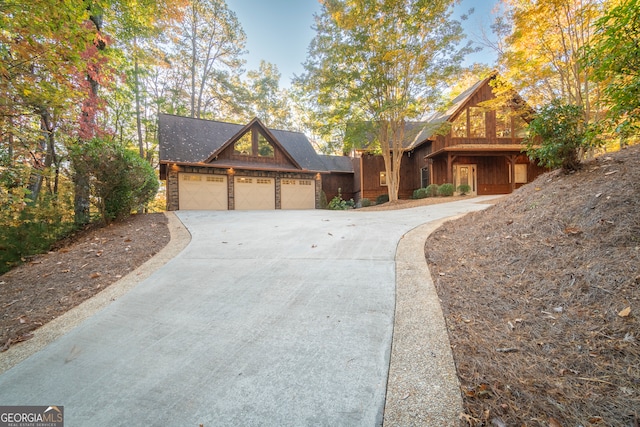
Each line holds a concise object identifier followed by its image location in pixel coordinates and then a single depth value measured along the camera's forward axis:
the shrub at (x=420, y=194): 14.20
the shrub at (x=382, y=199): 16.61
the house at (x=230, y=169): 12.49
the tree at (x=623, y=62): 2.82
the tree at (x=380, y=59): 9.57
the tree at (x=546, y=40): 7.70
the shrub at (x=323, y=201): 16.07
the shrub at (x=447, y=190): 13.22
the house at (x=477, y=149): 13.99
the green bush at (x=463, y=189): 13.60
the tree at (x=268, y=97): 22.30
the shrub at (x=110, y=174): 6.64
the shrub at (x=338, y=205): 16.52
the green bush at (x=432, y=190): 13.84
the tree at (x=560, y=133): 4.70
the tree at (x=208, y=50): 18.22
